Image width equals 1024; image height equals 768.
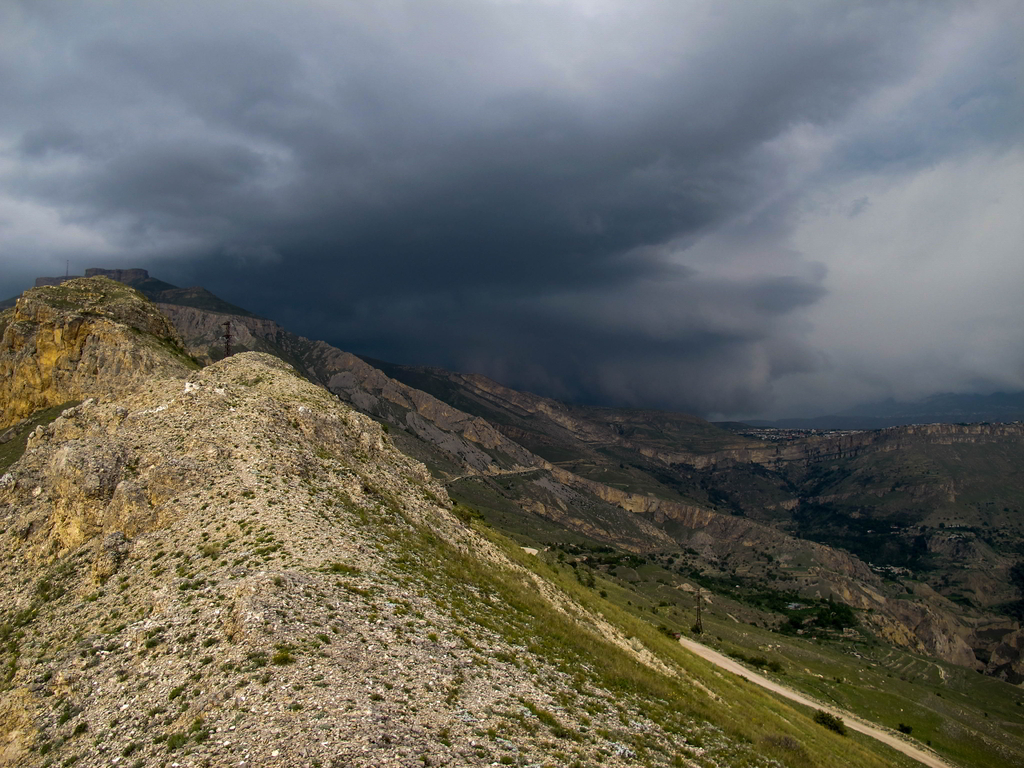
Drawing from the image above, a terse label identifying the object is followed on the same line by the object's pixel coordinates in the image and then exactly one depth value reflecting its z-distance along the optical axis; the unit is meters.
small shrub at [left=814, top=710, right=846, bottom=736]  54.28
